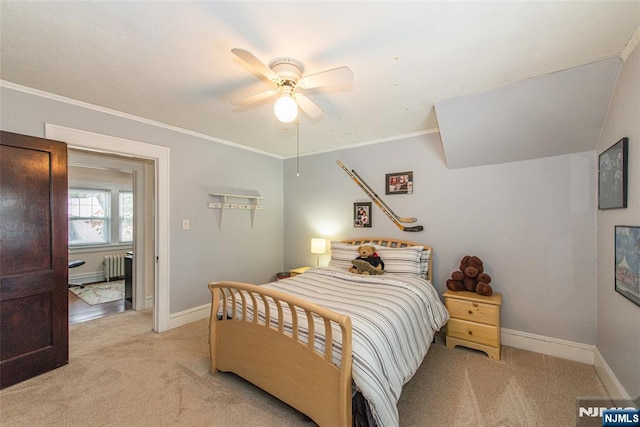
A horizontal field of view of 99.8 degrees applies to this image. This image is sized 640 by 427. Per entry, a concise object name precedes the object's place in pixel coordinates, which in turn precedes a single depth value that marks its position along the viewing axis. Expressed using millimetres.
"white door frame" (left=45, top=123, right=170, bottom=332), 3180
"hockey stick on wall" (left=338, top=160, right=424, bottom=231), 3493
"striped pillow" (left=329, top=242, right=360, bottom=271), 3512
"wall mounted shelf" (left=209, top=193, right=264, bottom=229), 3764
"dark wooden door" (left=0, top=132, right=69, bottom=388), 2158
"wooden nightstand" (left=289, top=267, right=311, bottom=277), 3943
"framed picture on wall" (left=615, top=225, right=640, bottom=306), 1660
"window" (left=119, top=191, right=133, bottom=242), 6414
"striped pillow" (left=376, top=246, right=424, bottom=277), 3111
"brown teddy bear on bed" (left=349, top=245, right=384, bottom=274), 3150
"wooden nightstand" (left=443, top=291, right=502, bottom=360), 2590
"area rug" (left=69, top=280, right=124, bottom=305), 4570
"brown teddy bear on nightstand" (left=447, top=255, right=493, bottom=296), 2841
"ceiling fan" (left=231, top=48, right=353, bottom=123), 1675
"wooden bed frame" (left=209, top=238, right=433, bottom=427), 1526
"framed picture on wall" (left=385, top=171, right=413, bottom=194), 3531
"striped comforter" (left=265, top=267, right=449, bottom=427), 1525
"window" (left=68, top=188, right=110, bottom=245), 5826
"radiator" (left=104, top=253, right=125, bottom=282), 5902
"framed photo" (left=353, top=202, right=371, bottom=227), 3837
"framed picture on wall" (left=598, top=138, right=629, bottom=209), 1871
